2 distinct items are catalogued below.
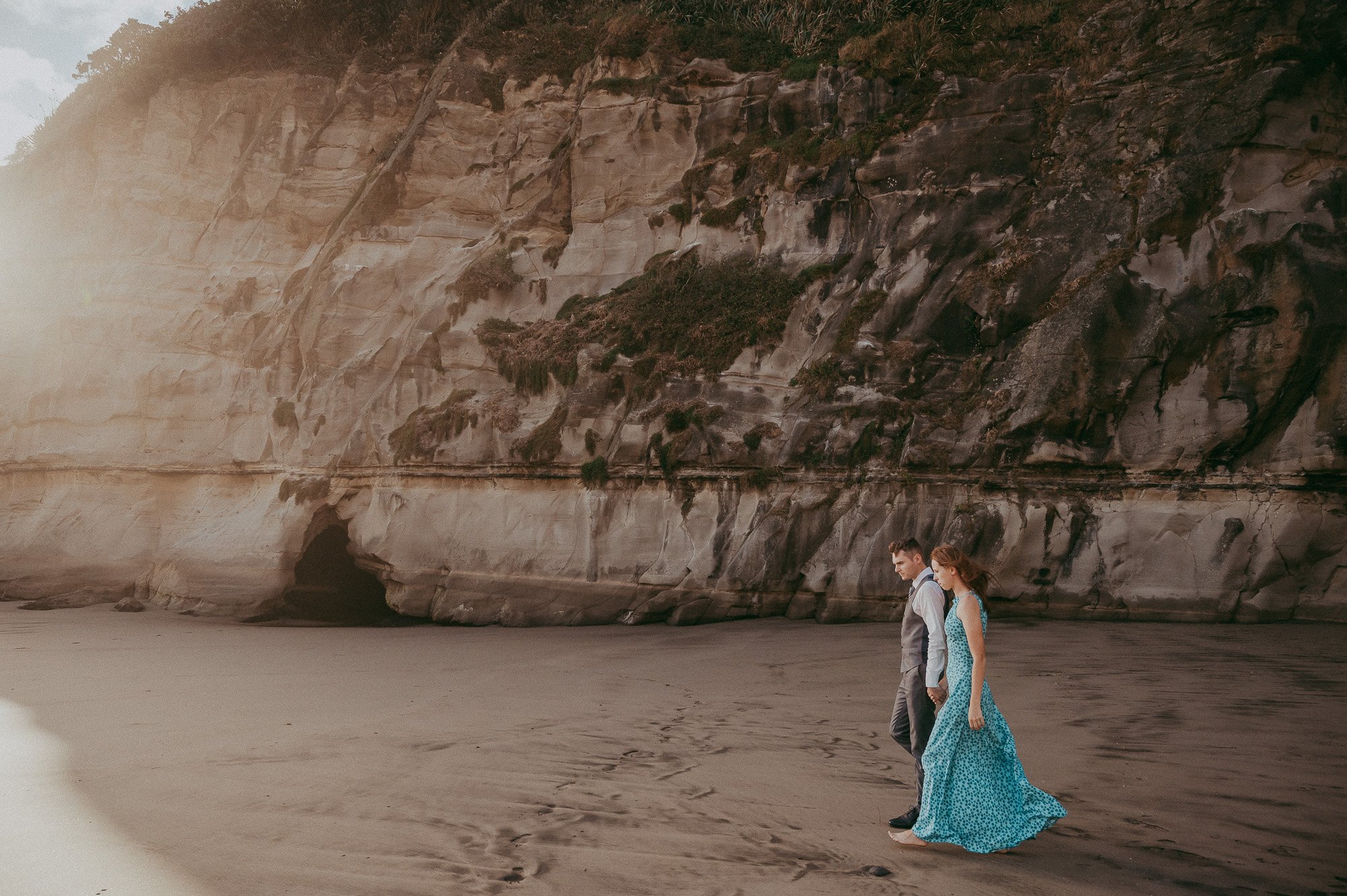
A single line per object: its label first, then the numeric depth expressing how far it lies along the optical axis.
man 4.89
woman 4.55
